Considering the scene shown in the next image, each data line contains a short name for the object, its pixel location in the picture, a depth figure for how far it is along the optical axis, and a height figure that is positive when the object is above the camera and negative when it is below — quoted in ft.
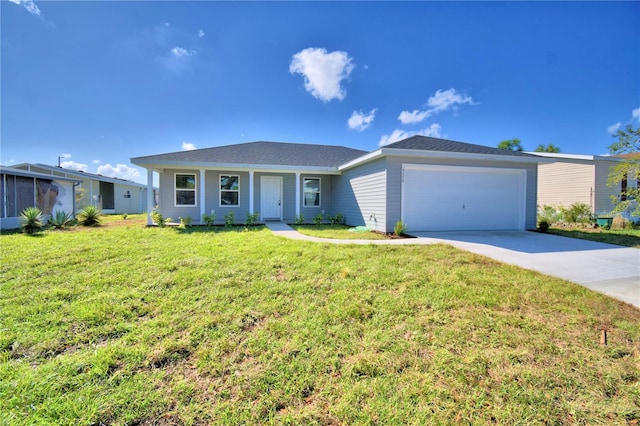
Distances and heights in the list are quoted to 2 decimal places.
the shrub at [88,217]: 35.50 -1.90
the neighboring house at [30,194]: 32.55 +1.36
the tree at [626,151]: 19.81 +4.77
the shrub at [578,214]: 40.83 -0.85
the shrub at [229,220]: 34.20 -2.05
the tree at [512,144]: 111.34 +28.16
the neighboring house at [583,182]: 42.73 +4.81
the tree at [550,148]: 110.52 +26.37
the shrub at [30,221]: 28.04 -2.10
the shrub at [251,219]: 35.13 -1.91
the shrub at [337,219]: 40.04 -2.04
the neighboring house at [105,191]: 56.01 +3.30
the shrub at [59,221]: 31.48 -2.24
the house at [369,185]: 28.89 +2.93
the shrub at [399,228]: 26.27 -2.25
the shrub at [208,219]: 34.22 -1.93
